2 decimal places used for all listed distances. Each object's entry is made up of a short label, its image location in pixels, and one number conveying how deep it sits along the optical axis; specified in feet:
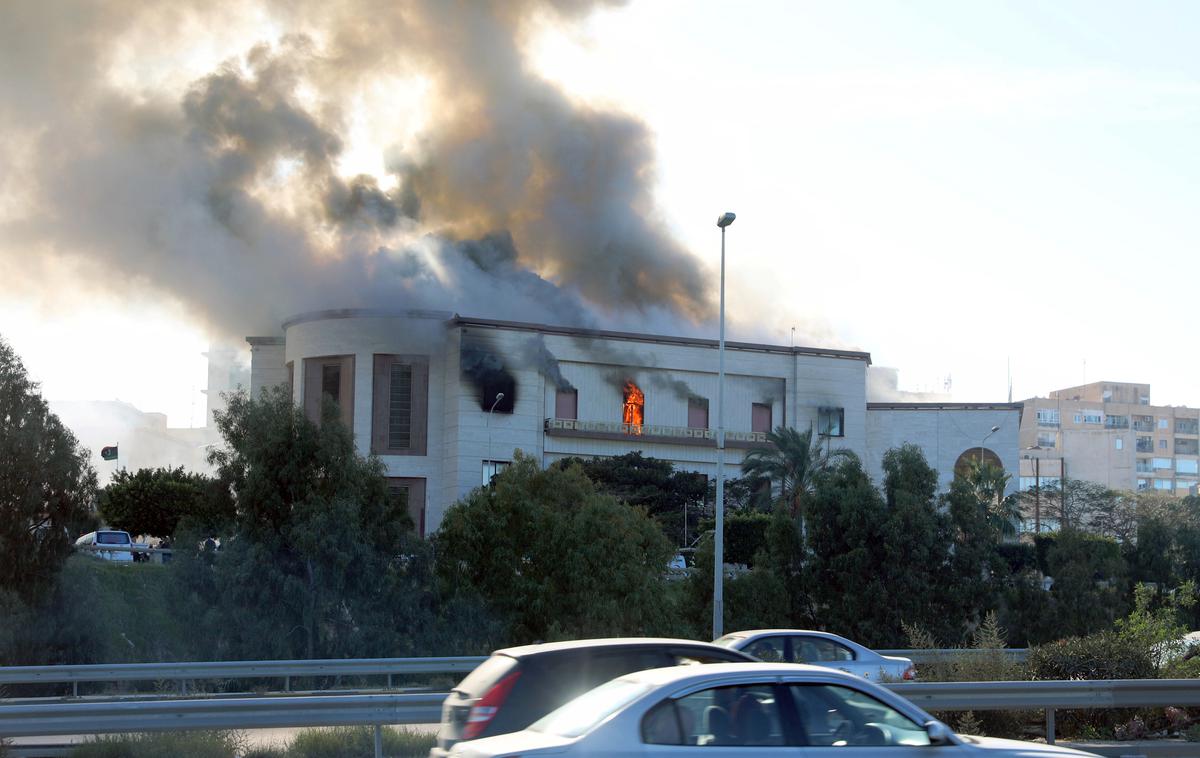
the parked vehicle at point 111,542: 167.84
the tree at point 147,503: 204.64
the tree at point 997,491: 213.05
